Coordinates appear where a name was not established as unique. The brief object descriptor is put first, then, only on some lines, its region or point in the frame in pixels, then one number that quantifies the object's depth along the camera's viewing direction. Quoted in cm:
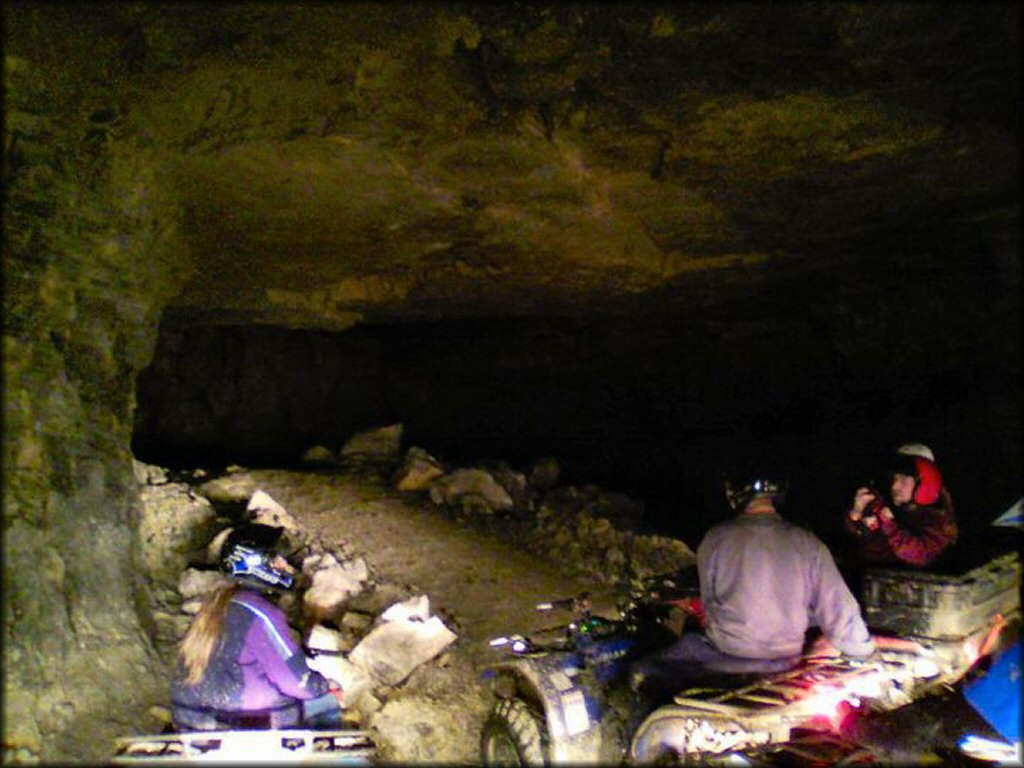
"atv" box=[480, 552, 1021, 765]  361
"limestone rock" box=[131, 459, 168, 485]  752
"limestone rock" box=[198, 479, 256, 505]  763
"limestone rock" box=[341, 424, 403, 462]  1042
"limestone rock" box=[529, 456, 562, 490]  1057
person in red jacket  519
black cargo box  434
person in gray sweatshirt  393
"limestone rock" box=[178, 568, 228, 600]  583
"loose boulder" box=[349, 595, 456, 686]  527
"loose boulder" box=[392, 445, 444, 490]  915
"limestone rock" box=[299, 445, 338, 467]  1040
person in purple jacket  410
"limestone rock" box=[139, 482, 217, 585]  618
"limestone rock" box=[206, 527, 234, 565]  610
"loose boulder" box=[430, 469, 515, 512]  887
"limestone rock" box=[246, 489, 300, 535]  692
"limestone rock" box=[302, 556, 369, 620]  580
